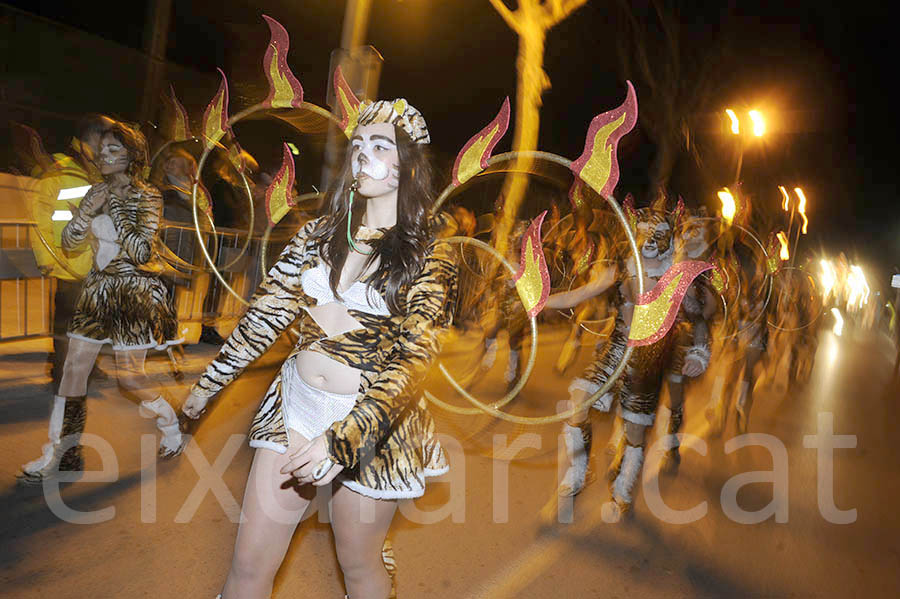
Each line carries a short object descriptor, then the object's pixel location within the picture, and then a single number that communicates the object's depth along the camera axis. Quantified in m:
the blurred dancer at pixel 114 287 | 3.57
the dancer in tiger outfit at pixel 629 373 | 4.39
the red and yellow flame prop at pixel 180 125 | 4.36
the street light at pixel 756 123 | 12.11
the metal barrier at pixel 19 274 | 7.11
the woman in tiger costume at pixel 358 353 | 1.97
